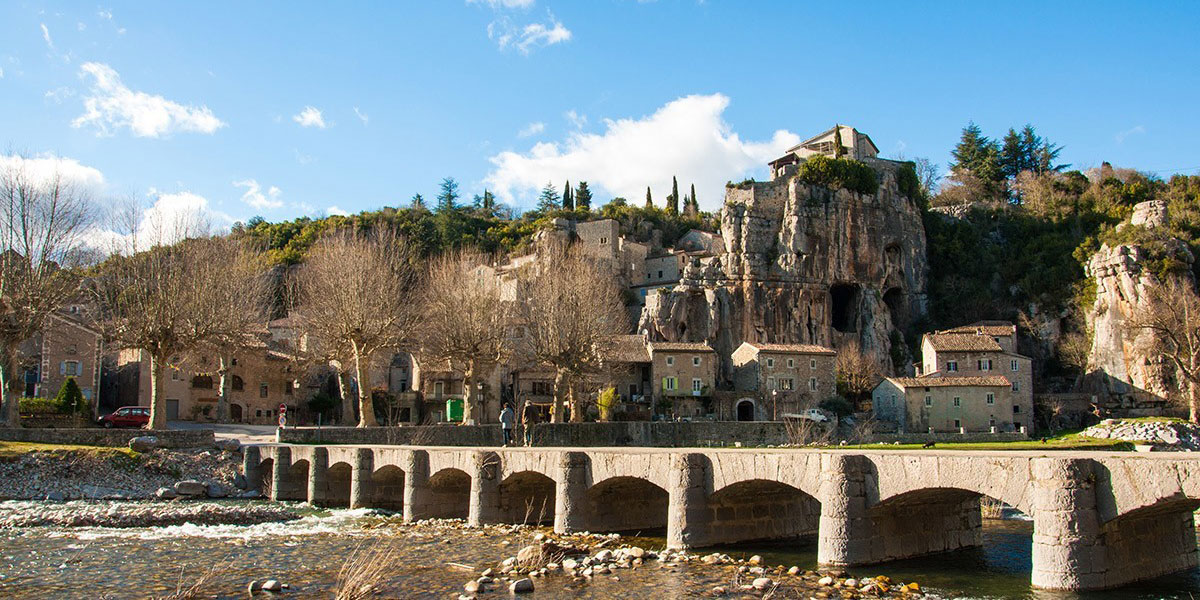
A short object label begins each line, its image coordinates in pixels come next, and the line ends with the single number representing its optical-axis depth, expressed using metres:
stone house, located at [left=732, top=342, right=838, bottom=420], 67.88
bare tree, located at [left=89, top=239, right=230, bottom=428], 40.34
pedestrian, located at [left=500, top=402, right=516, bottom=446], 30.25
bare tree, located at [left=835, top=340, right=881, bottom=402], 72.19
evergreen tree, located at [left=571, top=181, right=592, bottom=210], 124.69
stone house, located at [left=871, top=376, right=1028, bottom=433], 61.16
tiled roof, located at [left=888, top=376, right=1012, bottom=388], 61.38
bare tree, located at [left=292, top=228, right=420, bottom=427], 44.31
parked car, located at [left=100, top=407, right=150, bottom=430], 47.28
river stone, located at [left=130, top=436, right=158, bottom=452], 37.16
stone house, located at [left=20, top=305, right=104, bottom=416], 54.03
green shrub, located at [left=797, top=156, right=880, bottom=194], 85.06
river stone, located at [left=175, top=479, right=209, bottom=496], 34.19
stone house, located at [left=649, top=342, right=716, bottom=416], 68.19
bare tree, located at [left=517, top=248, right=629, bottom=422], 50.66
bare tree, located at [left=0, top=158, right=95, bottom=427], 37.78
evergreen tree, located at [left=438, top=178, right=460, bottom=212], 126.56
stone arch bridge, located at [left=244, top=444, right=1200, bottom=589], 15.41
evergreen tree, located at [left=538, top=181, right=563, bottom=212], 126.94
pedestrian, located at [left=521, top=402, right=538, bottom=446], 30.33
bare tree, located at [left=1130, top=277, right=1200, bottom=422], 58.84
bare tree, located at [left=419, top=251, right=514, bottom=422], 47.81
